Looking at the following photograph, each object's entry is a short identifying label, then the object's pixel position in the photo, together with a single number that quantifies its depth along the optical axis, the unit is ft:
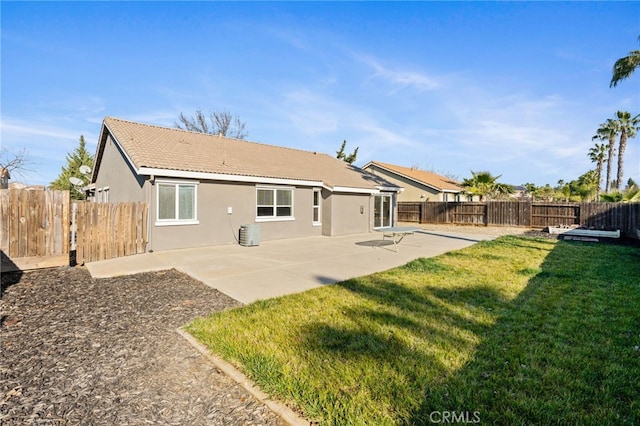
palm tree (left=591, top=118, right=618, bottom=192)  121.90
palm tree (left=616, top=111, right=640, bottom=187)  108.99
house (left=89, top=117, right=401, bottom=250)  38.34
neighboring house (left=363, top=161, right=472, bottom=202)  96.22
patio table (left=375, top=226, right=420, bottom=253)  40.03
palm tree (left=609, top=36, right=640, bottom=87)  51.19
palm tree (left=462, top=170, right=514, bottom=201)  78.18
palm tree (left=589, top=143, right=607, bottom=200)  148.79
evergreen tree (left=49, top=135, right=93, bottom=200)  121.29
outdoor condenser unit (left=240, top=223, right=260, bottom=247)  42.32
